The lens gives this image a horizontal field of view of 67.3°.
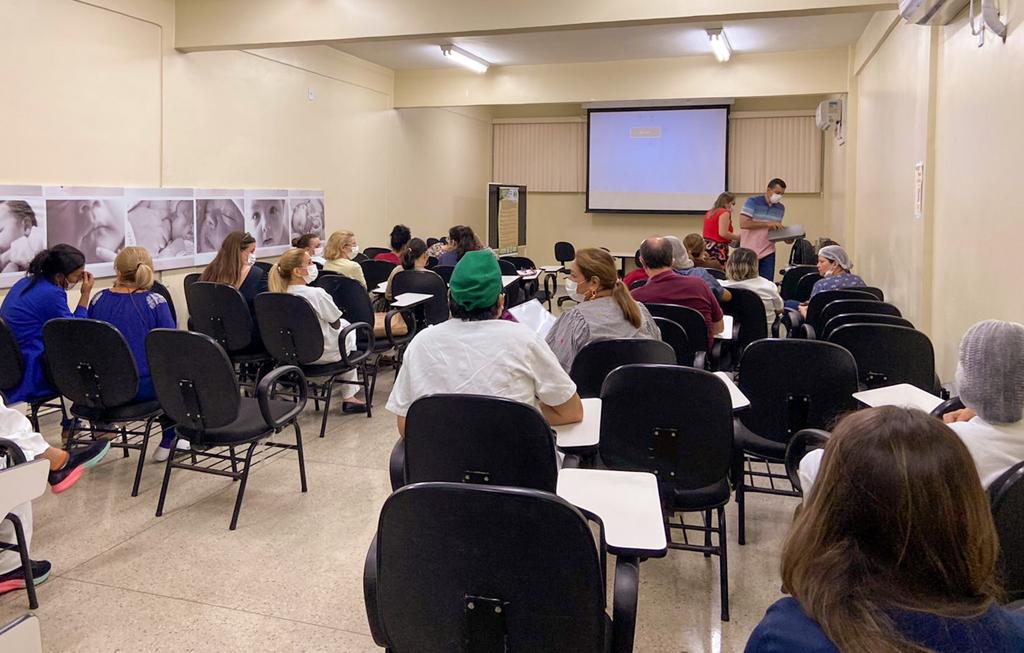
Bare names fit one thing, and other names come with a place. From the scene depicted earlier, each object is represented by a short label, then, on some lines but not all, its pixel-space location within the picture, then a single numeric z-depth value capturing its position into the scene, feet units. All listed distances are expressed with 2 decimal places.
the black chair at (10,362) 12.14
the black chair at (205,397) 10.53
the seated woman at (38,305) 12.52
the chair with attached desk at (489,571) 4.54
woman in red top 29.48
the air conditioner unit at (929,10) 13.44
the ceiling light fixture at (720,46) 25.39
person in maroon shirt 14.21
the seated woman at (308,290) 15.39
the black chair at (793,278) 22.89
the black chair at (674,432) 8.28
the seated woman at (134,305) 12.58
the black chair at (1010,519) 5.38
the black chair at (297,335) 14.89
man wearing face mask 28.96
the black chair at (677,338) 12.98
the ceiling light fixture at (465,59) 28.27
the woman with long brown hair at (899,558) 3.11
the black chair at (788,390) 9.44
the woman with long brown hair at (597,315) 10.84
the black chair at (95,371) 11.25
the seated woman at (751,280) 17.35
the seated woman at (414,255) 19.86
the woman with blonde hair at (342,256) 19.53
